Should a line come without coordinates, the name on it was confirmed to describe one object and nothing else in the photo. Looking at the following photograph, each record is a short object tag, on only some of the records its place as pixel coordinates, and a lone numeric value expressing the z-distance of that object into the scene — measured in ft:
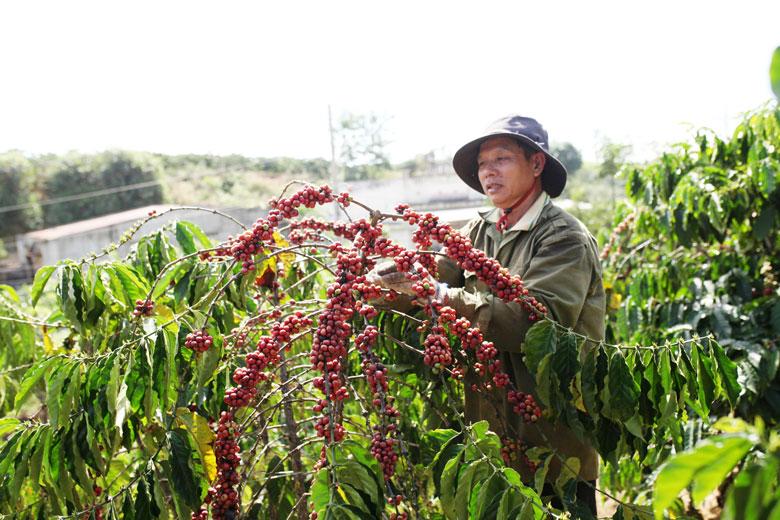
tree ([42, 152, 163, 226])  90.52
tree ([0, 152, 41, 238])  88.28
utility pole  43.90
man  5.61
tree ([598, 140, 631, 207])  46.52
